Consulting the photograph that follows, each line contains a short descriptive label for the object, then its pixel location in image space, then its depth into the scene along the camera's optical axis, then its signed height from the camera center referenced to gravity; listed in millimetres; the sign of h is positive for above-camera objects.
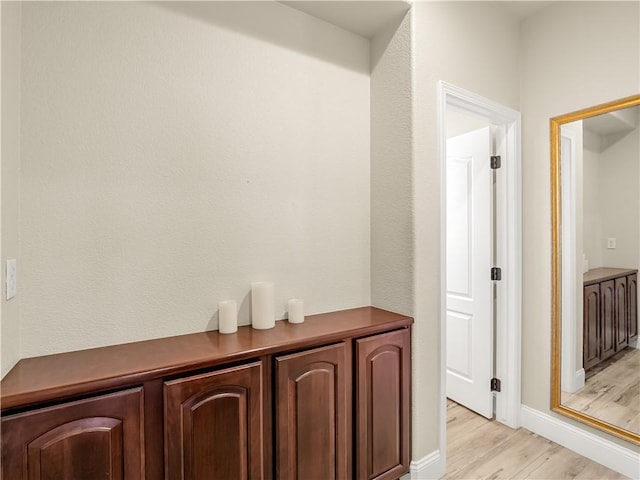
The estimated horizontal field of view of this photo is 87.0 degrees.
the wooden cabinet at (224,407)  1017 -608
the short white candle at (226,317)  1526 -352
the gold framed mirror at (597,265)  1859 -178
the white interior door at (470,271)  2422 -264
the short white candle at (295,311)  1689 -363
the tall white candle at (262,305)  1596 -315
